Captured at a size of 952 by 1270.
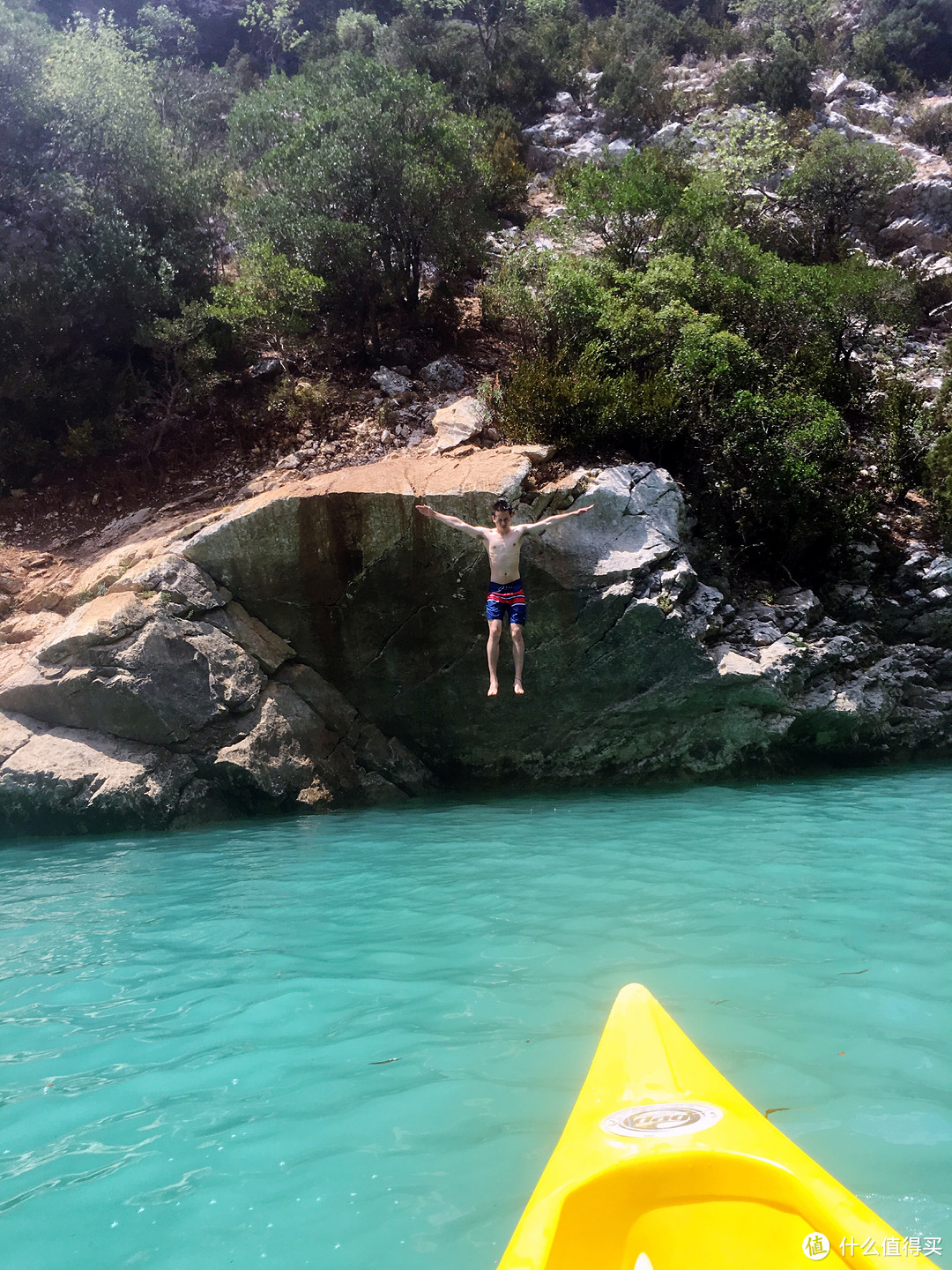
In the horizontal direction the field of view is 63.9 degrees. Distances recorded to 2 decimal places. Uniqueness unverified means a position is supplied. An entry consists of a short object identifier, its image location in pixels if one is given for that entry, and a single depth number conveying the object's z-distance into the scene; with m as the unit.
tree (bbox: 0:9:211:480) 13.46
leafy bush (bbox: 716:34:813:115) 24.67
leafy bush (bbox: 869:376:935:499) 13.16
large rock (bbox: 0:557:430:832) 9.55
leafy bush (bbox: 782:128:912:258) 19.09
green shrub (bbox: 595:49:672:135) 24.36
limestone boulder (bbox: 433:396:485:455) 11.72
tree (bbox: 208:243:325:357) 12.87
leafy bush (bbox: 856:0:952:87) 27.02
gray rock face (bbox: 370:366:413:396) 13.68
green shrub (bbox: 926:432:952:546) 12.02
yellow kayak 2.07
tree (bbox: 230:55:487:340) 14.36
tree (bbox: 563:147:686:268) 14.90
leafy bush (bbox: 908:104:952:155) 23.33
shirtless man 9.69
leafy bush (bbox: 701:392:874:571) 11.78
